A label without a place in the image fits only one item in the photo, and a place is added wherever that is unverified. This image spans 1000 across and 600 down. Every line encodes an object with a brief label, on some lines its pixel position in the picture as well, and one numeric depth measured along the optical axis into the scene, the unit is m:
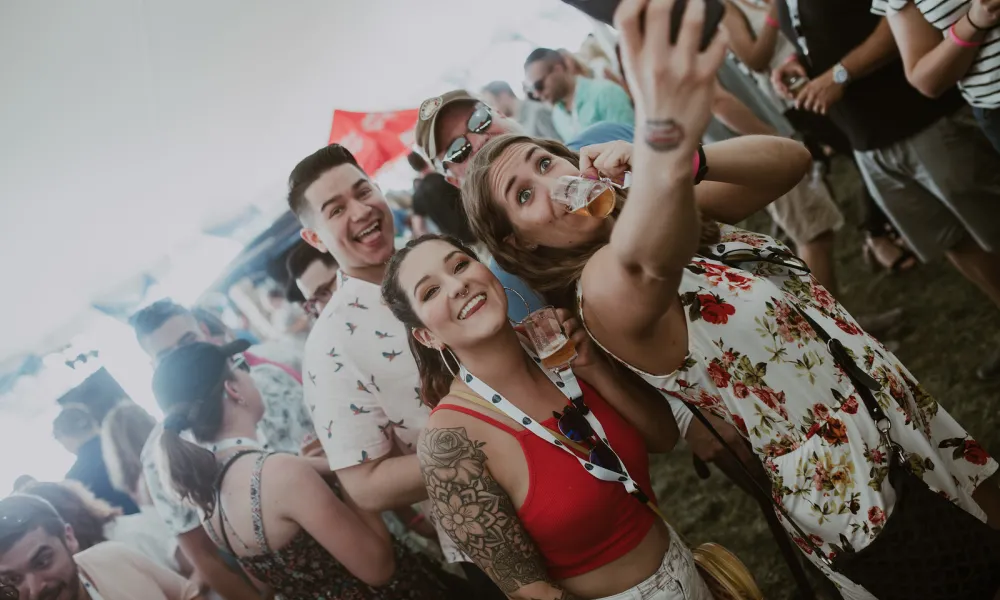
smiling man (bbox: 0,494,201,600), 1.92
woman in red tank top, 1.48
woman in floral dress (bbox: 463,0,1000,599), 1.13
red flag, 2.39
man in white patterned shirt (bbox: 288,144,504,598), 2.10
